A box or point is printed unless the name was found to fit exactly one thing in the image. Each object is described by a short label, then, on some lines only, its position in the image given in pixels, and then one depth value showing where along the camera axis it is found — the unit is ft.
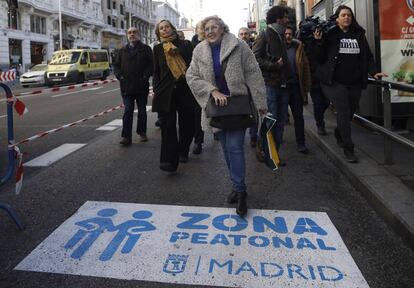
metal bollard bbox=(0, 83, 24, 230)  13.26
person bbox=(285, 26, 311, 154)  21.06
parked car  92.22
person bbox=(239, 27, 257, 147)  24.52
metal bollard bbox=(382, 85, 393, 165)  17.35
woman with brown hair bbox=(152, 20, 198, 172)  18.67
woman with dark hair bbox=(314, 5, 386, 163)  18.67
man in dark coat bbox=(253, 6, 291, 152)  19.61
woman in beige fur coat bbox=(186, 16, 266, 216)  13.64
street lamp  150.60
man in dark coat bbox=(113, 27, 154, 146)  24.53
